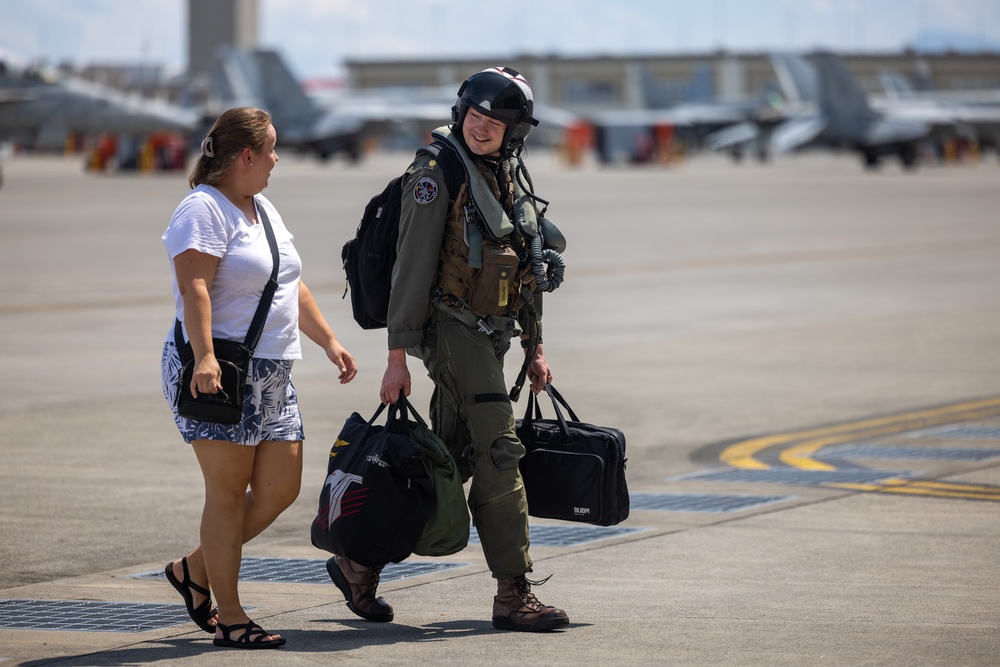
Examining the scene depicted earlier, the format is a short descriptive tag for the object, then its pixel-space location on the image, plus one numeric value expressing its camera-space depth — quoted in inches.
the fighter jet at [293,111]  6117.1
